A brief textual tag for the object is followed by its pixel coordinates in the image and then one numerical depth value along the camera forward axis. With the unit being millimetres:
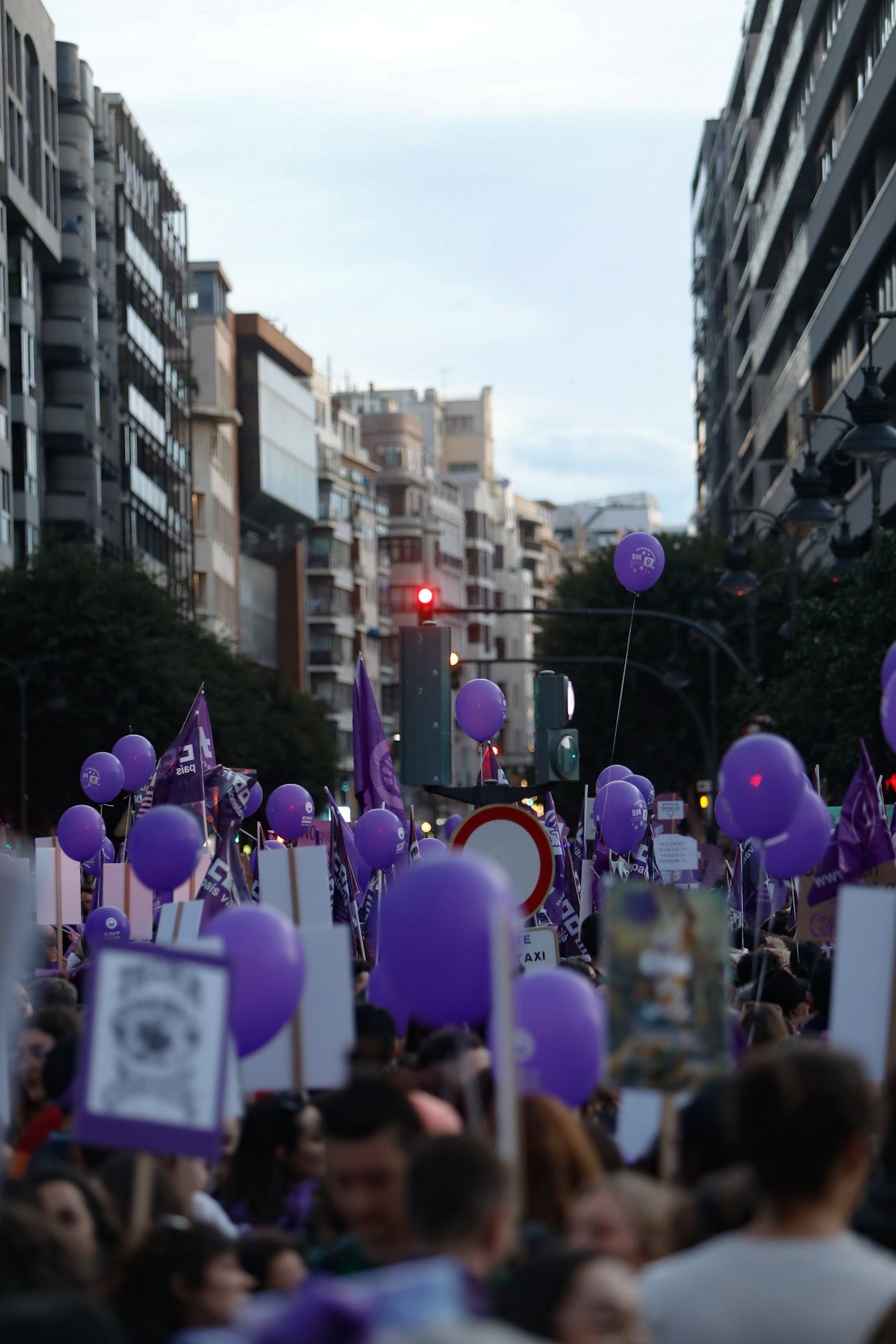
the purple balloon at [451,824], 22453
